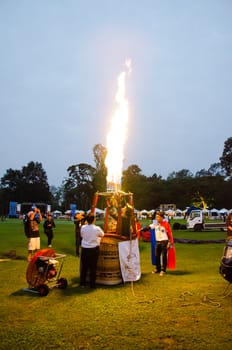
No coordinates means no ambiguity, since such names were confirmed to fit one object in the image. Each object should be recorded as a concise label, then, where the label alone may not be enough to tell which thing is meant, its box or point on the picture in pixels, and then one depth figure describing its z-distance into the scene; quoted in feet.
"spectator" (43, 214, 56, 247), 62.75
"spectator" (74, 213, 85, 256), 52.07
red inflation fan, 29.09
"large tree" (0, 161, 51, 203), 352.49
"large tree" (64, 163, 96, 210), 345.94
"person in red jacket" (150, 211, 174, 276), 36.45
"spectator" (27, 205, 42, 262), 44.55
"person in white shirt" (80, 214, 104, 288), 30.58
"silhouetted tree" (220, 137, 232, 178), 226.58
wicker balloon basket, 32.37
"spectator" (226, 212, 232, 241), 43.31
